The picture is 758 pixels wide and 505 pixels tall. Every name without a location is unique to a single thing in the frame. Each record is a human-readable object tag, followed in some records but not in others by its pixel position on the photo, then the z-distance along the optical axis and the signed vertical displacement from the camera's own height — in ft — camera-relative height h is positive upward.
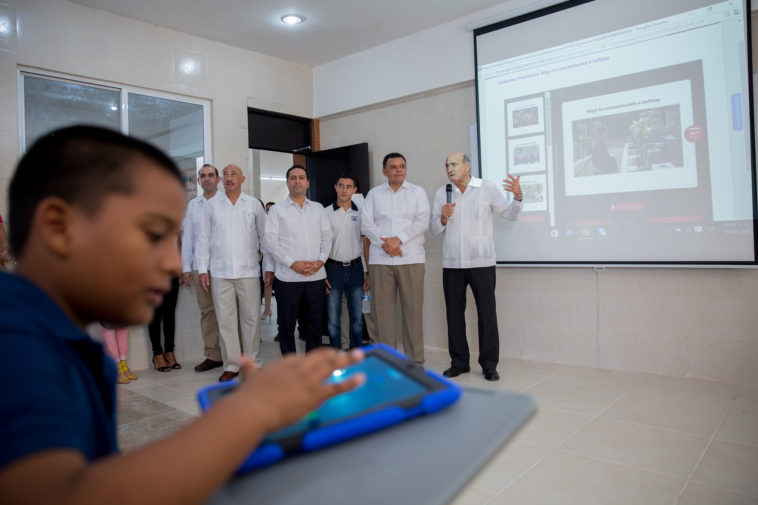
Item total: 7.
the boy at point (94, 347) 1.37 -0.27
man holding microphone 12.30 -0.06
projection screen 10.64 +2.74
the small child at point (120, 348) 12.96 -2.30
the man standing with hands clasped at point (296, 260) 12.78 -0.13
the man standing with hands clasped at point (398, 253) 13.30 -0.02
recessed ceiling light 14.49 +6.91
